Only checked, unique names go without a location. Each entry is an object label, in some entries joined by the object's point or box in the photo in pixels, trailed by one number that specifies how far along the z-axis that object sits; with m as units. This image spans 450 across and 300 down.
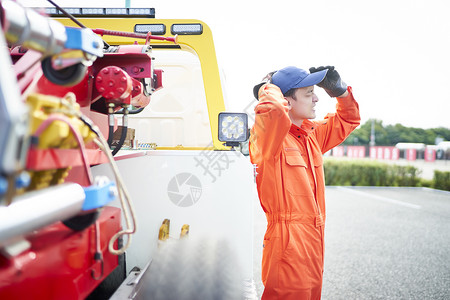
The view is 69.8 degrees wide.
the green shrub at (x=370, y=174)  13.97
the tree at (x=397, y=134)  74.50
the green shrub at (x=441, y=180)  12.81
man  1.91
